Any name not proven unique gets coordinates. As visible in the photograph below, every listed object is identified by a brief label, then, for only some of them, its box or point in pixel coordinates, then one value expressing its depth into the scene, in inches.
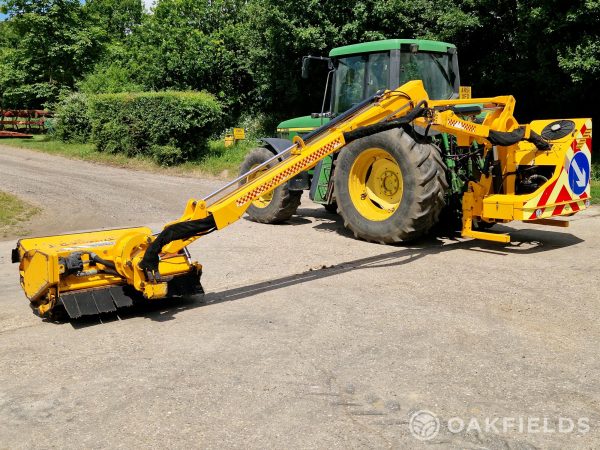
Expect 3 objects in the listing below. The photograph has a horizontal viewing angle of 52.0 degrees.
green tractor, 292.4
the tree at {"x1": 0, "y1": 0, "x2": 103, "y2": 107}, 1060.5
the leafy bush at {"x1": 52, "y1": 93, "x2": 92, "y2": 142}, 888.3
